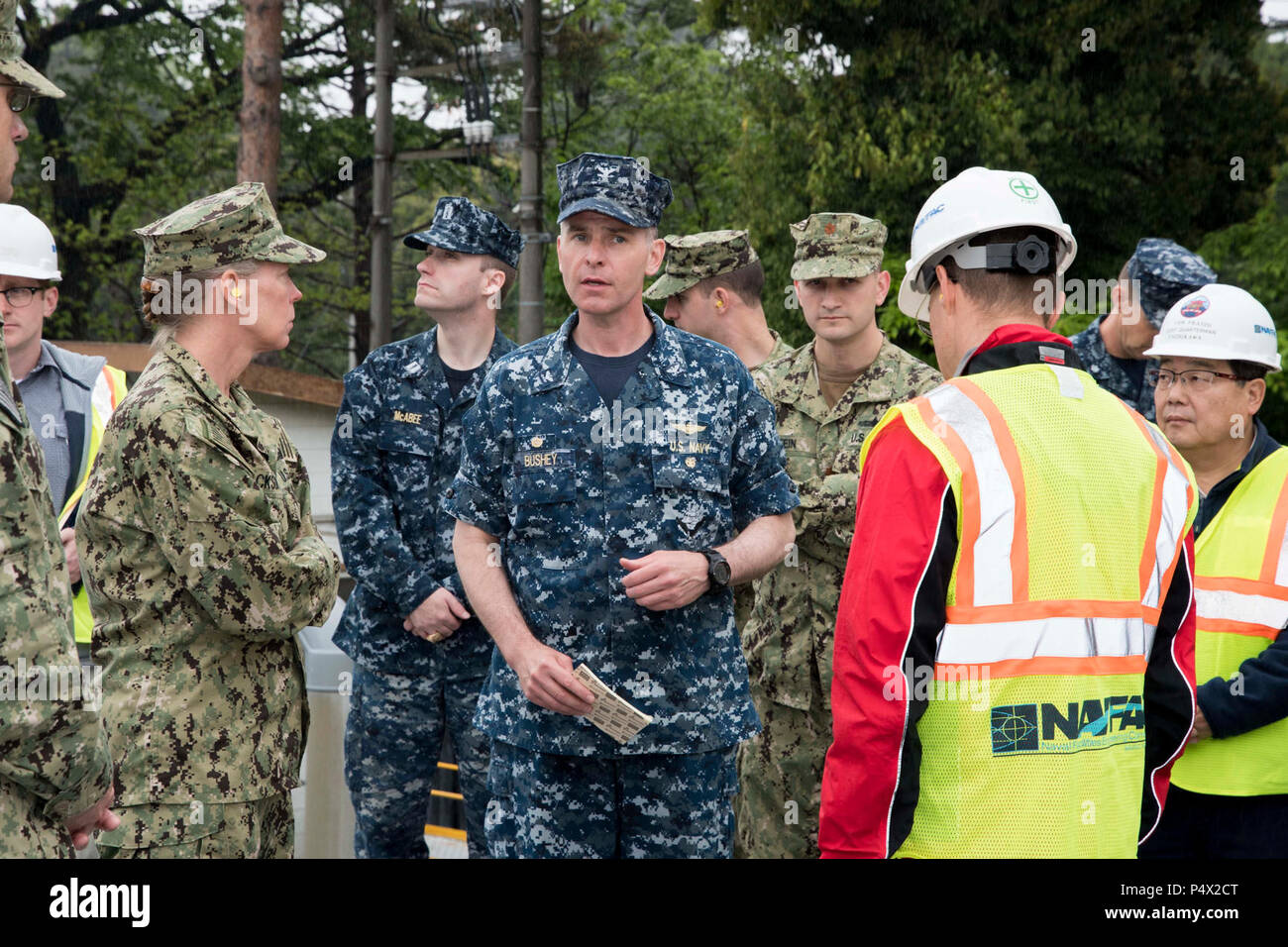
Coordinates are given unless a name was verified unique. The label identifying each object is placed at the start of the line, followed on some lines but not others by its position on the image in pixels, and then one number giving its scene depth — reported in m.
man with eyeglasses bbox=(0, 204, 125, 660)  4.21
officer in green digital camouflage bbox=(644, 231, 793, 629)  5.27
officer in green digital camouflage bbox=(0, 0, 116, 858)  2.06
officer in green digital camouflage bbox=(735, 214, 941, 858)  4.41
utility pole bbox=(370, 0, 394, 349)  16.91
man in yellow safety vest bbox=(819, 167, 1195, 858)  2.27
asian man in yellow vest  3.19
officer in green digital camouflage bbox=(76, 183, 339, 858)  3.01
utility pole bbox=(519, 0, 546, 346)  13.80
